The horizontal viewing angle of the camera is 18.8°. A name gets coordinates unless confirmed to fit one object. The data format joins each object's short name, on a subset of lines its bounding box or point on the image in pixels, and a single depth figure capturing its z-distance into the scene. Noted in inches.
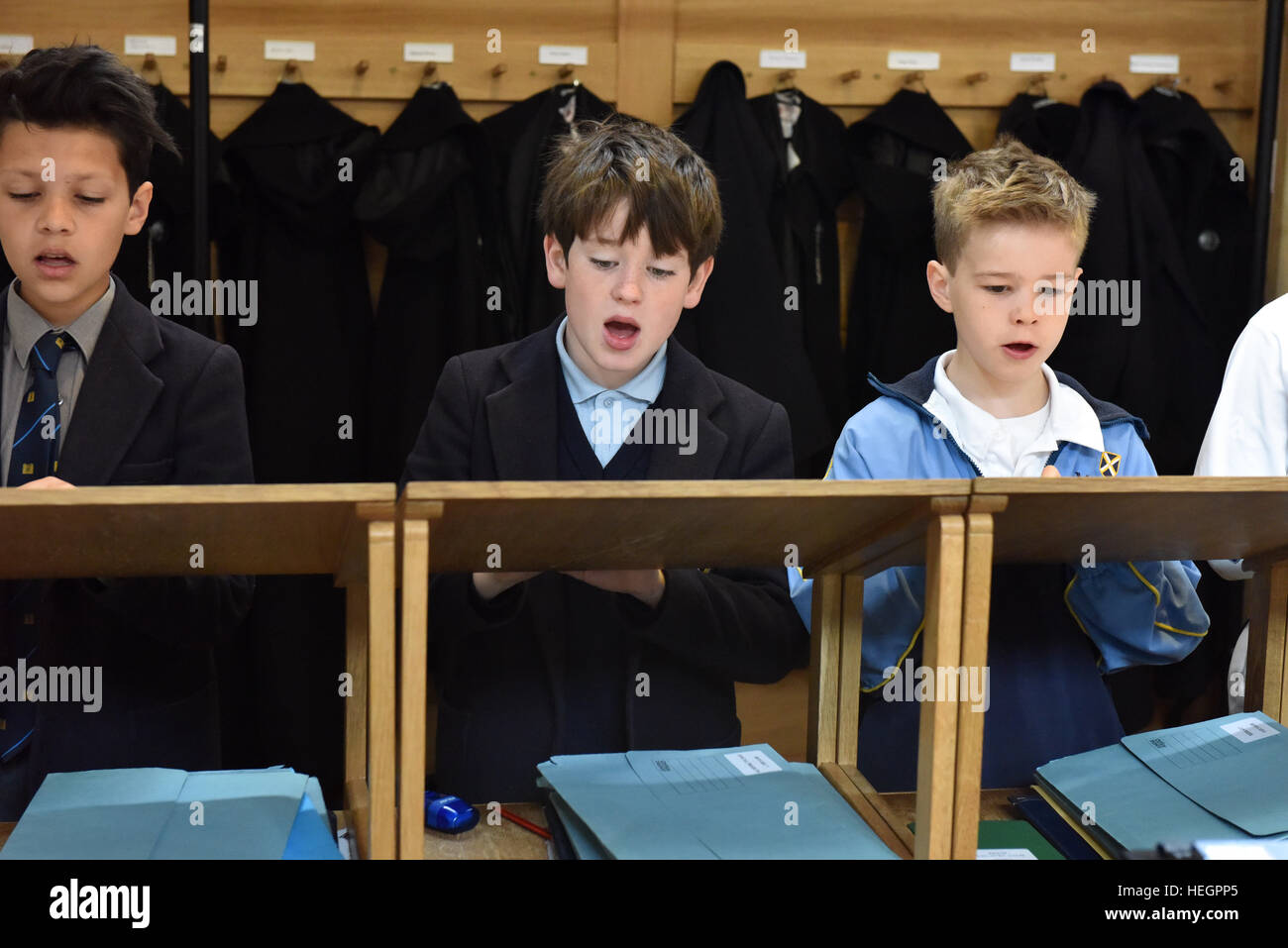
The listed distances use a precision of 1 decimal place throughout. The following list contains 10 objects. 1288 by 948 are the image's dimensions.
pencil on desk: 113.8
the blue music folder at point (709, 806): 110.8
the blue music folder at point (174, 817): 109.8
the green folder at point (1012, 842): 112.8
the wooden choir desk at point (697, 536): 107.8
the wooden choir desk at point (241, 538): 106.6
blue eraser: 113.8
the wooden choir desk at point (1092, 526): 109.4
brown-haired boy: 122.1
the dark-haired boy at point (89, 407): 119.8
